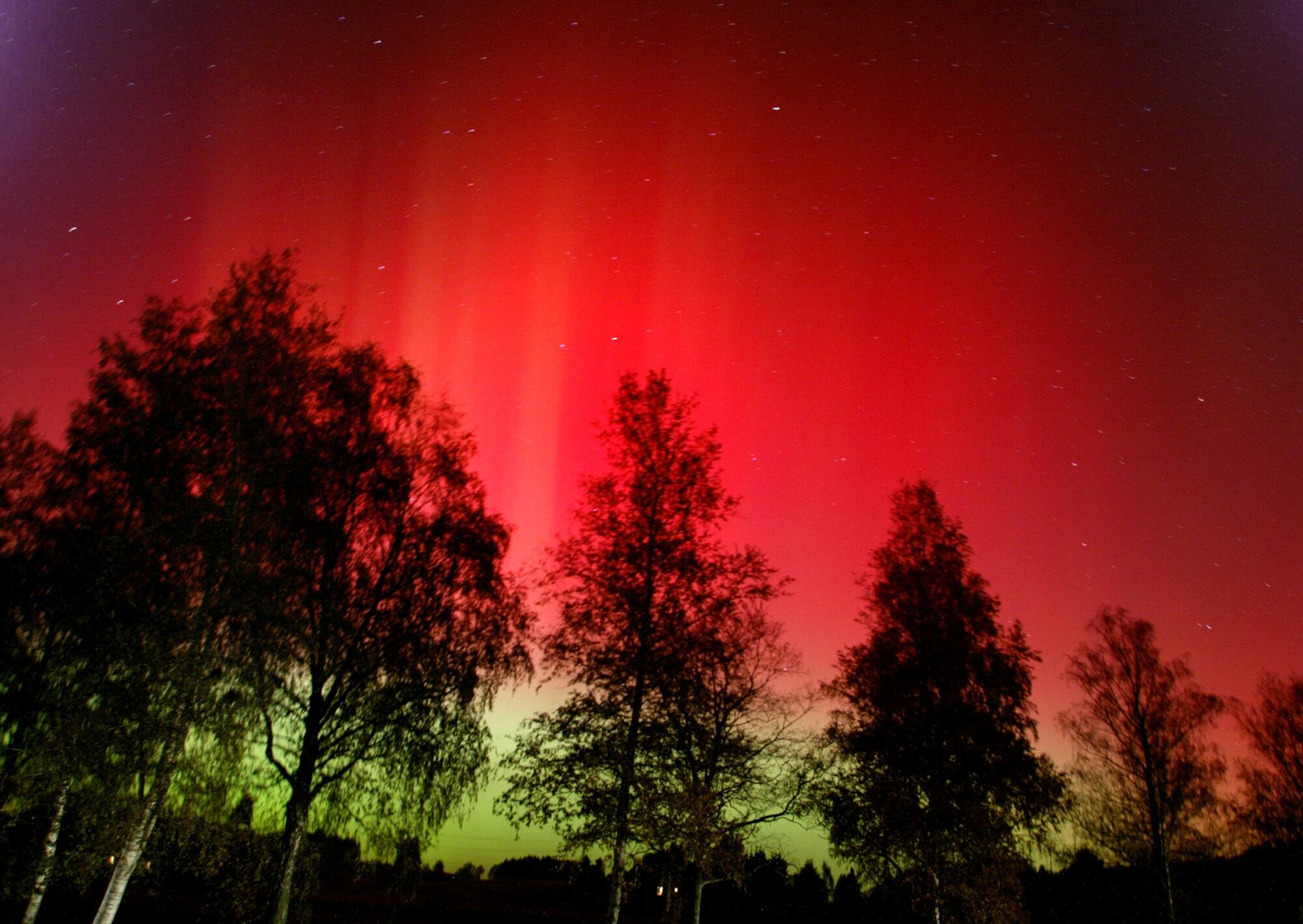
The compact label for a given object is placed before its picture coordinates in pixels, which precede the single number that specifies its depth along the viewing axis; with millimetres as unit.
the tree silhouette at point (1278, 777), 27766
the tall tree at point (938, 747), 19016
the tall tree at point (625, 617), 16172
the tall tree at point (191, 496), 13977
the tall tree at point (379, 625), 15891
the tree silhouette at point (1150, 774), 25625
